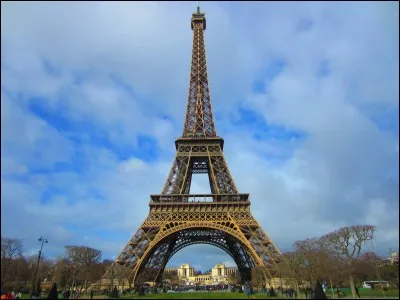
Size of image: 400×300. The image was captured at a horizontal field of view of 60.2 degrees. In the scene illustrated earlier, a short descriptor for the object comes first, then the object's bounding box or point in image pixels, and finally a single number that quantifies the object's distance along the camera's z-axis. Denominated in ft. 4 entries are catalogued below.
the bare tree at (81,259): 189.35
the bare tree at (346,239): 157.28
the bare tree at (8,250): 165.99
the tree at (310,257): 158.40
